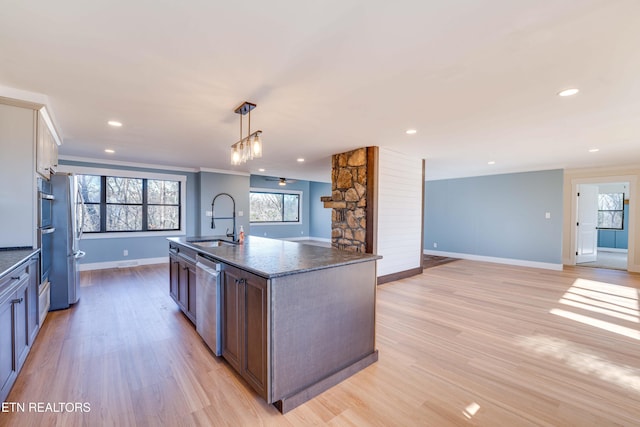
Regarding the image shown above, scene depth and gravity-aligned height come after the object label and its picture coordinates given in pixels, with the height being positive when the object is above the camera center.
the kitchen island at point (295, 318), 1.74 -0.76
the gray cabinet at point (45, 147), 2.66 +0.69
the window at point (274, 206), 9.77 +0.17
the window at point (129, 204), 5.80 +0.16
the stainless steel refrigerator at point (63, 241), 3.41 -0.39
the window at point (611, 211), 8.42 +0.01
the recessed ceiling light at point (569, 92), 2.36 +1.04
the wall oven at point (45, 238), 2.78 -0.32
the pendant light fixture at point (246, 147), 2.51 +0.62
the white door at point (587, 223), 6.65 -0.28
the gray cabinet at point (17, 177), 2.50 +0.31
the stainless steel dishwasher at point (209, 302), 2.27 -0.80
